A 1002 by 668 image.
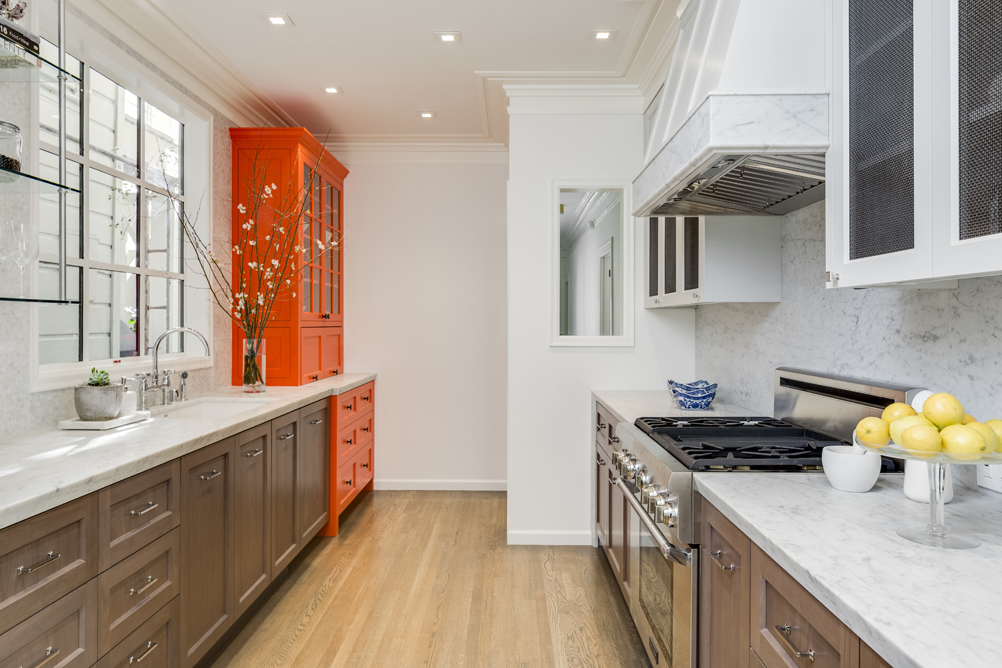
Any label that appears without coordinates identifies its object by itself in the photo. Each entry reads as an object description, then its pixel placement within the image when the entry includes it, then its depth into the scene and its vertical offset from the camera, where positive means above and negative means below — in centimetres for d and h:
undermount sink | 289 -37
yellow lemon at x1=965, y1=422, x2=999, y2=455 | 104 -17
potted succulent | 213 -24
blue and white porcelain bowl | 276 -28
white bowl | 140 -32
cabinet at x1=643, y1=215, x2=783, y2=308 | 243 +31
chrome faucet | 264 -22
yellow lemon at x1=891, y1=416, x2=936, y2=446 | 114 -17
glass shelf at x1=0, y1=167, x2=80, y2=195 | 172 +44
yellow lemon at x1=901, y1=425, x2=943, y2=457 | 105 -18
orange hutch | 366 +66
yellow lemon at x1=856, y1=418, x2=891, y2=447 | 121 -20
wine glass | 173 +26
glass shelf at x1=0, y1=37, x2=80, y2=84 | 177 +83
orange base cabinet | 364 -76
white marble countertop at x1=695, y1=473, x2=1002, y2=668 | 76 -38
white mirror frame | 352 +35
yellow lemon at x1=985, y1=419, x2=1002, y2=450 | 107 -16
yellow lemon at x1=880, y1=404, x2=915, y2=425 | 123 -16
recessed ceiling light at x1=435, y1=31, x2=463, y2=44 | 288 +144
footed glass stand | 106 -33
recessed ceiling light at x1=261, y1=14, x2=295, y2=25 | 272 +143
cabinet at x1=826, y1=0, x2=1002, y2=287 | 97 +37
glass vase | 337 -19
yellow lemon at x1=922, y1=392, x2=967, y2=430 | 111 -14
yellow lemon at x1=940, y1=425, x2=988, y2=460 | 103 -18
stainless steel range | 160 -36
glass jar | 165 +52
